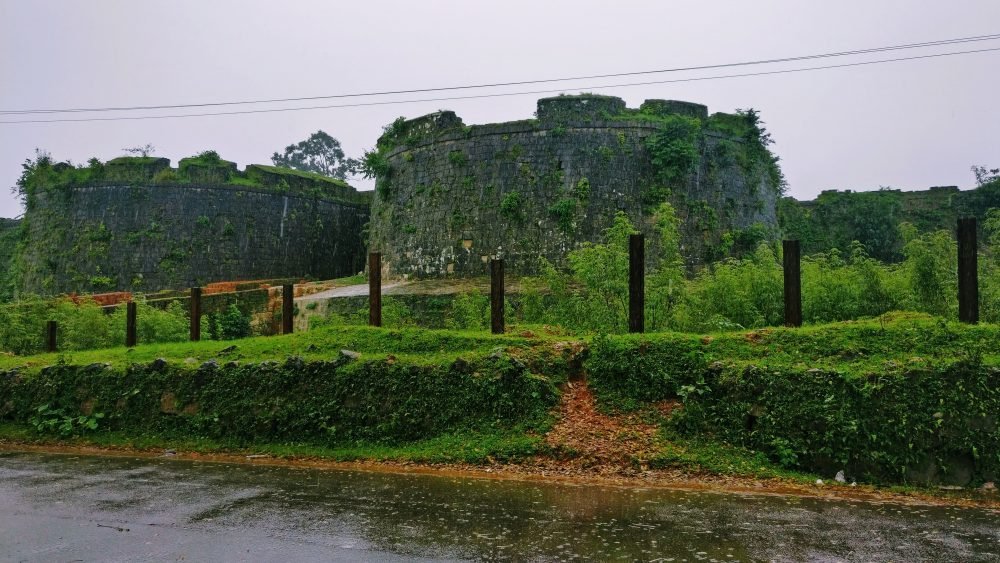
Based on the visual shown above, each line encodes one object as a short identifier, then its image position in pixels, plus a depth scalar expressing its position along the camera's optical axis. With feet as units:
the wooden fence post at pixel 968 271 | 24.31
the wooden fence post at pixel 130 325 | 41.42
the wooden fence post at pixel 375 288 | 32.60
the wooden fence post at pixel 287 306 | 36.20
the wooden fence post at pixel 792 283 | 26.36
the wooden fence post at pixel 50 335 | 46.80
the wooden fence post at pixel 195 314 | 38.65
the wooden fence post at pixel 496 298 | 29.78
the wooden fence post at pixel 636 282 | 27.43
